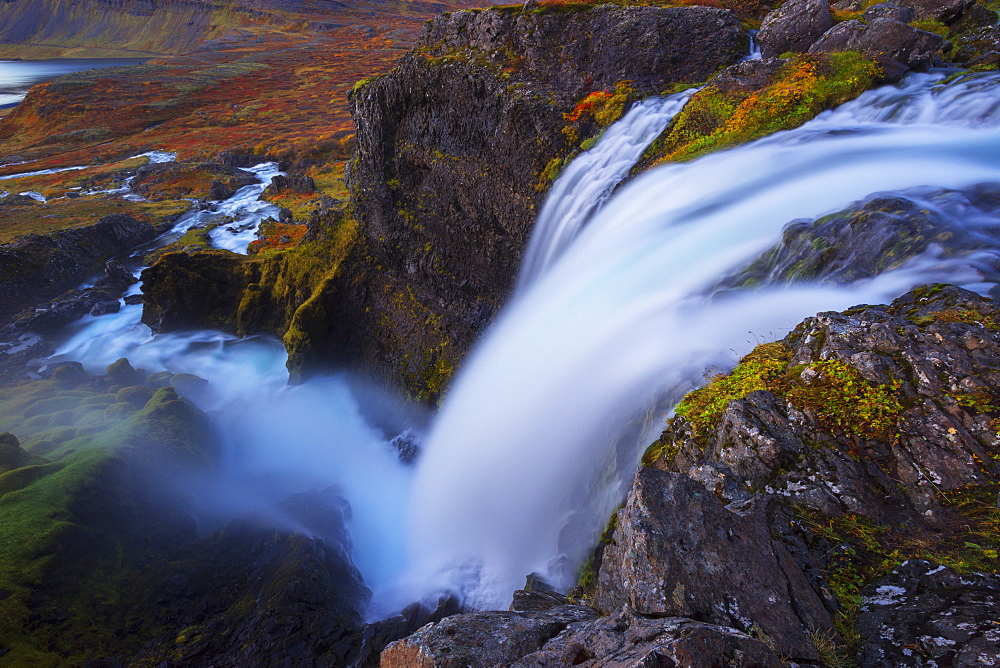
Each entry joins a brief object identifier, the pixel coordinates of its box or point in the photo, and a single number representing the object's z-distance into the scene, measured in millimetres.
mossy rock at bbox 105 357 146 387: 20203
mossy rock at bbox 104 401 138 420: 16281
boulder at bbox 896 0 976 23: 12758
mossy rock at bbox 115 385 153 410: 17828
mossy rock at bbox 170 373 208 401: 20797
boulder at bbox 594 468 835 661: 3689
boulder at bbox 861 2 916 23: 12562
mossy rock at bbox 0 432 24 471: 11992
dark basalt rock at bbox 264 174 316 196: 43906
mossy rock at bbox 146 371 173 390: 20672
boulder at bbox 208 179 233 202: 44688
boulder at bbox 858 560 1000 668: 3193
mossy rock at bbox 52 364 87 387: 20361
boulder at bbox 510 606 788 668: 3104
